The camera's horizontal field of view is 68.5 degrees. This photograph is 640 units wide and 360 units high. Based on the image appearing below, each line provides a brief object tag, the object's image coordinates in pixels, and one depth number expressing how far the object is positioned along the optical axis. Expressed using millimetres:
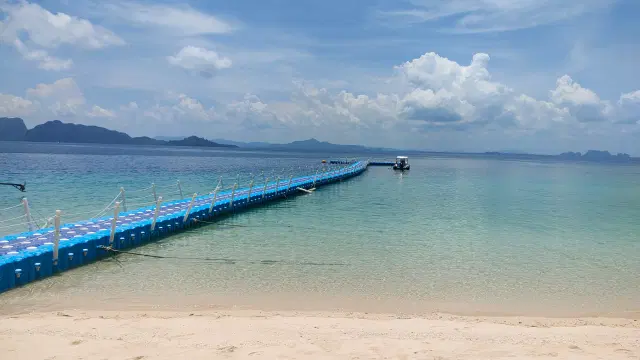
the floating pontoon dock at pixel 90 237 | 11719
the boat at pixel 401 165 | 79625
